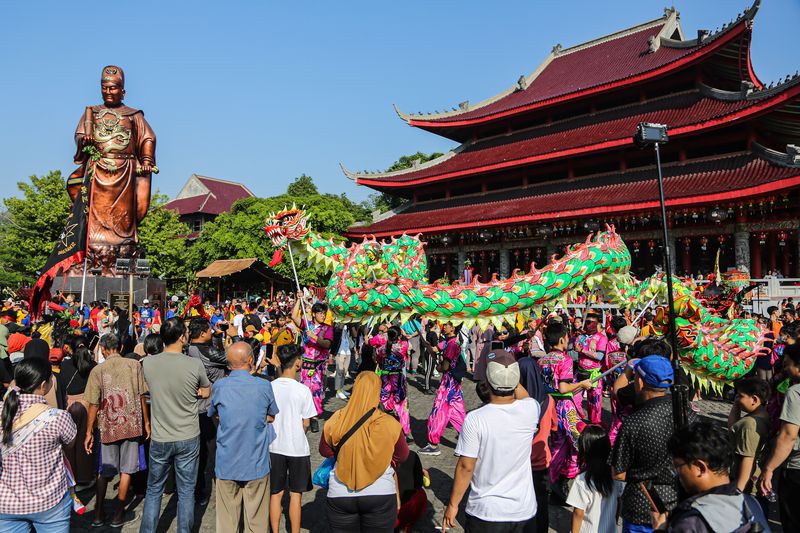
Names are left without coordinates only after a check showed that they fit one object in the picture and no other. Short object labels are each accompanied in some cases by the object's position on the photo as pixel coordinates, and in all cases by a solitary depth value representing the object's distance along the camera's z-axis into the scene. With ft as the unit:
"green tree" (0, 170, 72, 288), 91.04
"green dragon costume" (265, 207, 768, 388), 20.75
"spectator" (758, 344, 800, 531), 10.98
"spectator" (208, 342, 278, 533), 12.65
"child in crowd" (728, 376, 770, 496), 11.84
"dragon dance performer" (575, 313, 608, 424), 22.24
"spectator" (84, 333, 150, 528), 15.23
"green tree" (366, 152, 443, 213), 153.28
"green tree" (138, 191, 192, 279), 102.83
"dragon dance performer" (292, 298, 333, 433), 25.17
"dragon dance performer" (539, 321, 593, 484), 17.63
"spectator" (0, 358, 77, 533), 10.32
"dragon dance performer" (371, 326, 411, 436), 22.26
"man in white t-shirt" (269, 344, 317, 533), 13.65
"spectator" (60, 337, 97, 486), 17.37
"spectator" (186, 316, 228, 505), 16.78
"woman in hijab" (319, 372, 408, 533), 10.11
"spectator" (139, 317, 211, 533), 13.60
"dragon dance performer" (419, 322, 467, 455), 22.08
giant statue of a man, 50.39
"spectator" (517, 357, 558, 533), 12.90
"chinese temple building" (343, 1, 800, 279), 55.06
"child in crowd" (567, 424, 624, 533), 11.05
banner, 35.70
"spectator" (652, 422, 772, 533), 6.52
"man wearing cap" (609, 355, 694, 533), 9.80
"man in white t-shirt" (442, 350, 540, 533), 9.87
